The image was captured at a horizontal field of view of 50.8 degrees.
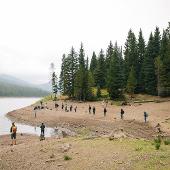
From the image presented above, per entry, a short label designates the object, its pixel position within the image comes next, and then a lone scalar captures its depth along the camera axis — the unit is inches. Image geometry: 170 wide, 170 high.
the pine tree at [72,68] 1838.2
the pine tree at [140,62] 1733.8
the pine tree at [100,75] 1929.3
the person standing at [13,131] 658.7
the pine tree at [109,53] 1991.8
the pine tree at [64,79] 1876.9
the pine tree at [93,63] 2192.7
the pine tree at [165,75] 1562.7
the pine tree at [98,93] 1731.4
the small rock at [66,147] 470.5
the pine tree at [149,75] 1668.2
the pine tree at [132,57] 1812.1
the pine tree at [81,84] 1711.9
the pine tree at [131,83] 1654.9
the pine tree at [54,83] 2149.5
